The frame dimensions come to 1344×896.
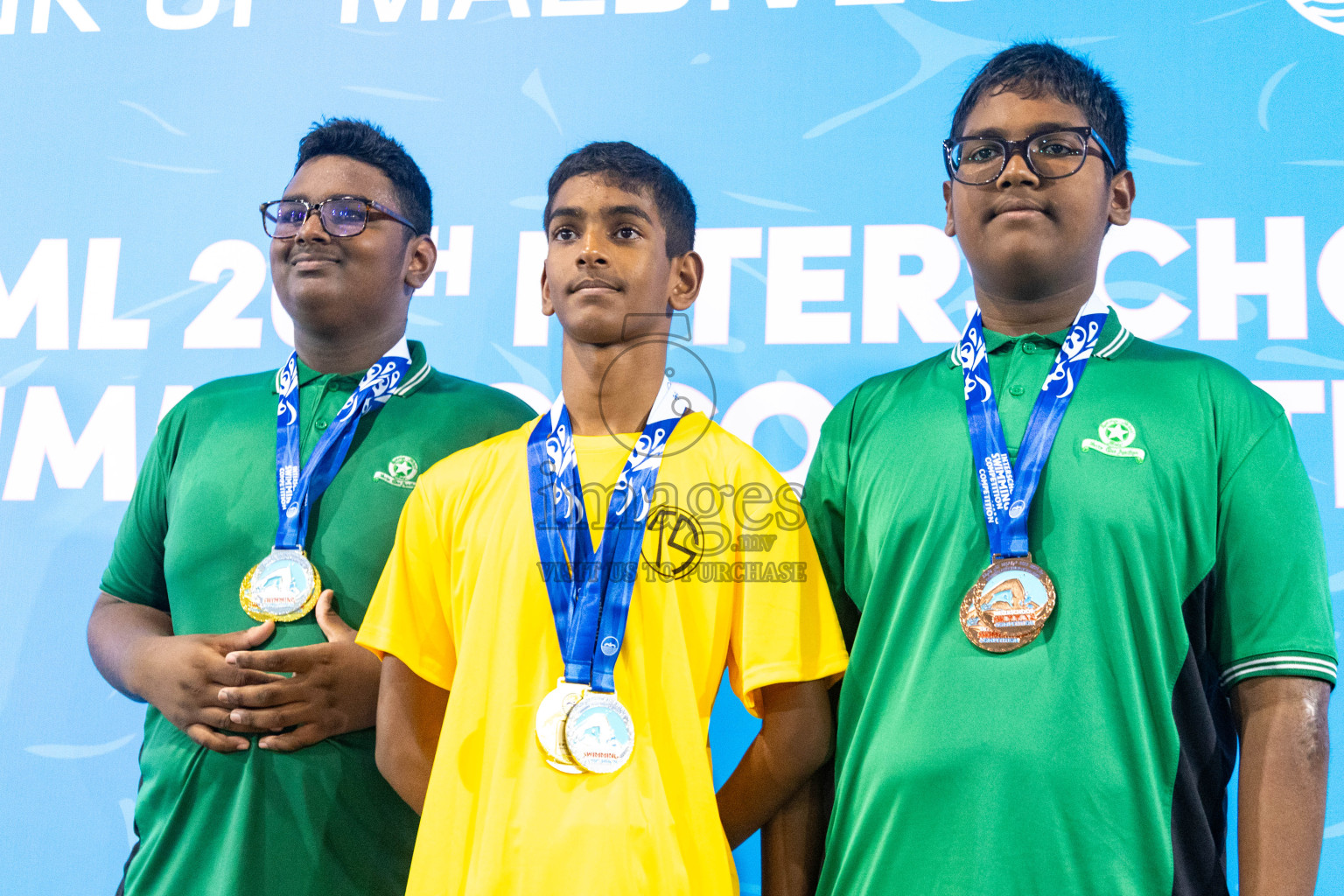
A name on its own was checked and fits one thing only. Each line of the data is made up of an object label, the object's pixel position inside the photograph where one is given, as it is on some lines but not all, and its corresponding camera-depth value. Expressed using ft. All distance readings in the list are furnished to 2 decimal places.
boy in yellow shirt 6.10
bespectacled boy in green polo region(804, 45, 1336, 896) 5.98
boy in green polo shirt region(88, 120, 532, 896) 7.17
